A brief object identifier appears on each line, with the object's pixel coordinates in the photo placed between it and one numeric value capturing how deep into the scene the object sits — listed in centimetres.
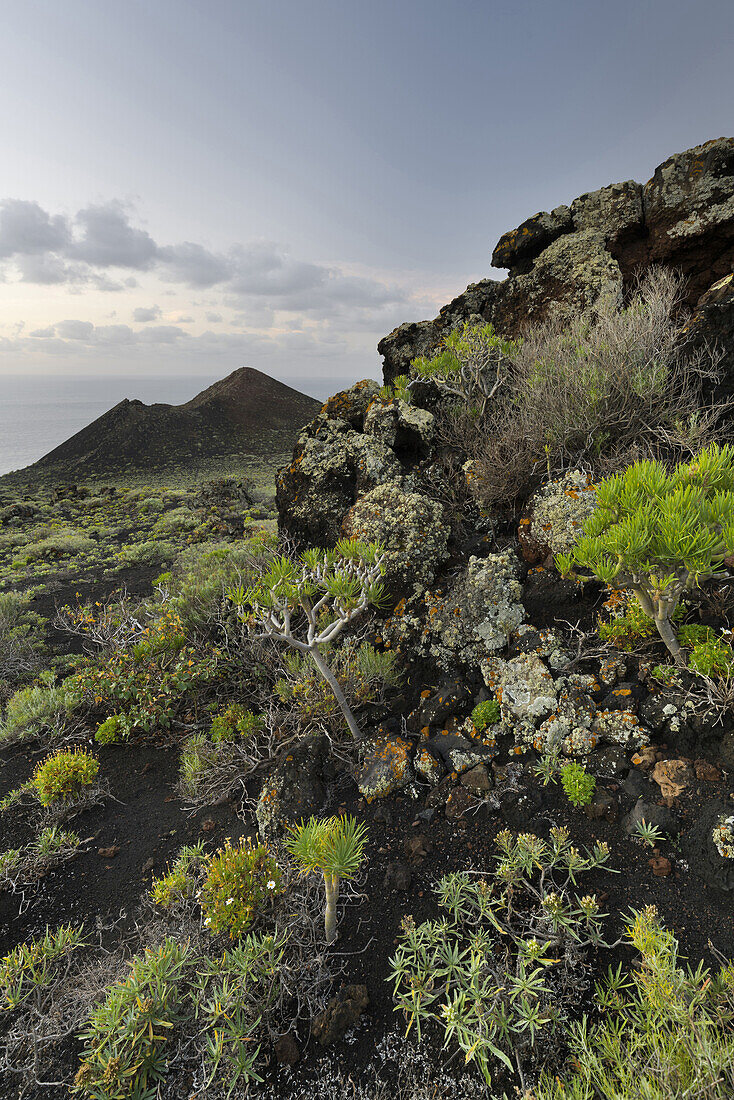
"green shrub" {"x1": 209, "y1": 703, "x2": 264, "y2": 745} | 484
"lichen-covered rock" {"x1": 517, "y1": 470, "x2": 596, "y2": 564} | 432
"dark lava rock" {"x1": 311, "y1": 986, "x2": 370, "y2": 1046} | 246
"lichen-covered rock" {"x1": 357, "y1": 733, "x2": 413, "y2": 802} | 375
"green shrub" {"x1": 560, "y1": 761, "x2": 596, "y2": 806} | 308
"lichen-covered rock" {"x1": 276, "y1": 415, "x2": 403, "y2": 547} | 631
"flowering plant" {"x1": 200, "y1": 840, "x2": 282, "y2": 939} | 278
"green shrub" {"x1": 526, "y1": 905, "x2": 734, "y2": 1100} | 181
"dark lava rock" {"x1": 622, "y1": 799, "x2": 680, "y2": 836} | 281
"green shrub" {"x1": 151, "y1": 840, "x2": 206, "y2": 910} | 319
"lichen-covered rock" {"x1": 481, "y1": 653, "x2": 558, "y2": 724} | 363
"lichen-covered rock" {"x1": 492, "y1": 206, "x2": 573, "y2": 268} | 789
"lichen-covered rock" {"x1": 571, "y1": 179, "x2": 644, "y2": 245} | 712
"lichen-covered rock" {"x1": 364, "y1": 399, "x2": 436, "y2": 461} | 635
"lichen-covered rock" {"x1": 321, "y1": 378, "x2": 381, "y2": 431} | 738
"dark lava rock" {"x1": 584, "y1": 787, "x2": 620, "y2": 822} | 299
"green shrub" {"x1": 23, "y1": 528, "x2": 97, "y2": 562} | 1402
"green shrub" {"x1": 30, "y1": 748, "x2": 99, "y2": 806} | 440
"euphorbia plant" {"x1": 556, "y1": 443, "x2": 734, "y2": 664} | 253
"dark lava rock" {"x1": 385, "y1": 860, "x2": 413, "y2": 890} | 305
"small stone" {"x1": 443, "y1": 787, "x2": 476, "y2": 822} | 336
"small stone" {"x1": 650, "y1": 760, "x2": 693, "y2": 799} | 291
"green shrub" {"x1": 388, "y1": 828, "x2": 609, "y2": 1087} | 223
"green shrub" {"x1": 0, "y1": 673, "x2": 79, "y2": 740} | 565
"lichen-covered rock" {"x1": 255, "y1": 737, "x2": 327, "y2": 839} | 376
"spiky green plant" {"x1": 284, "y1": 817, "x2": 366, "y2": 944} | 249
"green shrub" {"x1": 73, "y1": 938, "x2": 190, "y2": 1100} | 232
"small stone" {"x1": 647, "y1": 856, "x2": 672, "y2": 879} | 266
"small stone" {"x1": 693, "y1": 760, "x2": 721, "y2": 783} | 289
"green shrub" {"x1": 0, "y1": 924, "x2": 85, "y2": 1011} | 292
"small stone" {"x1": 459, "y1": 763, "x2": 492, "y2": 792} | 343
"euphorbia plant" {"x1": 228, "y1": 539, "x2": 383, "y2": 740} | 362
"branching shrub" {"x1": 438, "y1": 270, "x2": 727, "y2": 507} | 470
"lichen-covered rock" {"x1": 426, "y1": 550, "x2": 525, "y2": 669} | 430
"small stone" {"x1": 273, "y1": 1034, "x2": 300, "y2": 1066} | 243
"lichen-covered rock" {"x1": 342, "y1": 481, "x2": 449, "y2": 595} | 509
